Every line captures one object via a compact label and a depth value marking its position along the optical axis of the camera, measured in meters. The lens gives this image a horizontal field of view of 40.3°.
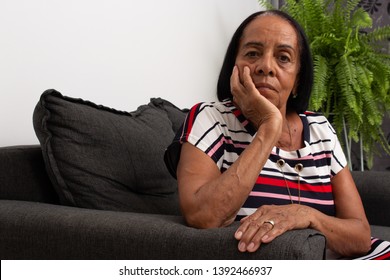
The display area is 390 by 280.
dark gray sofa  1.00
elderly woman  1.20
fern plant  3.04
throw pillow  1.35
